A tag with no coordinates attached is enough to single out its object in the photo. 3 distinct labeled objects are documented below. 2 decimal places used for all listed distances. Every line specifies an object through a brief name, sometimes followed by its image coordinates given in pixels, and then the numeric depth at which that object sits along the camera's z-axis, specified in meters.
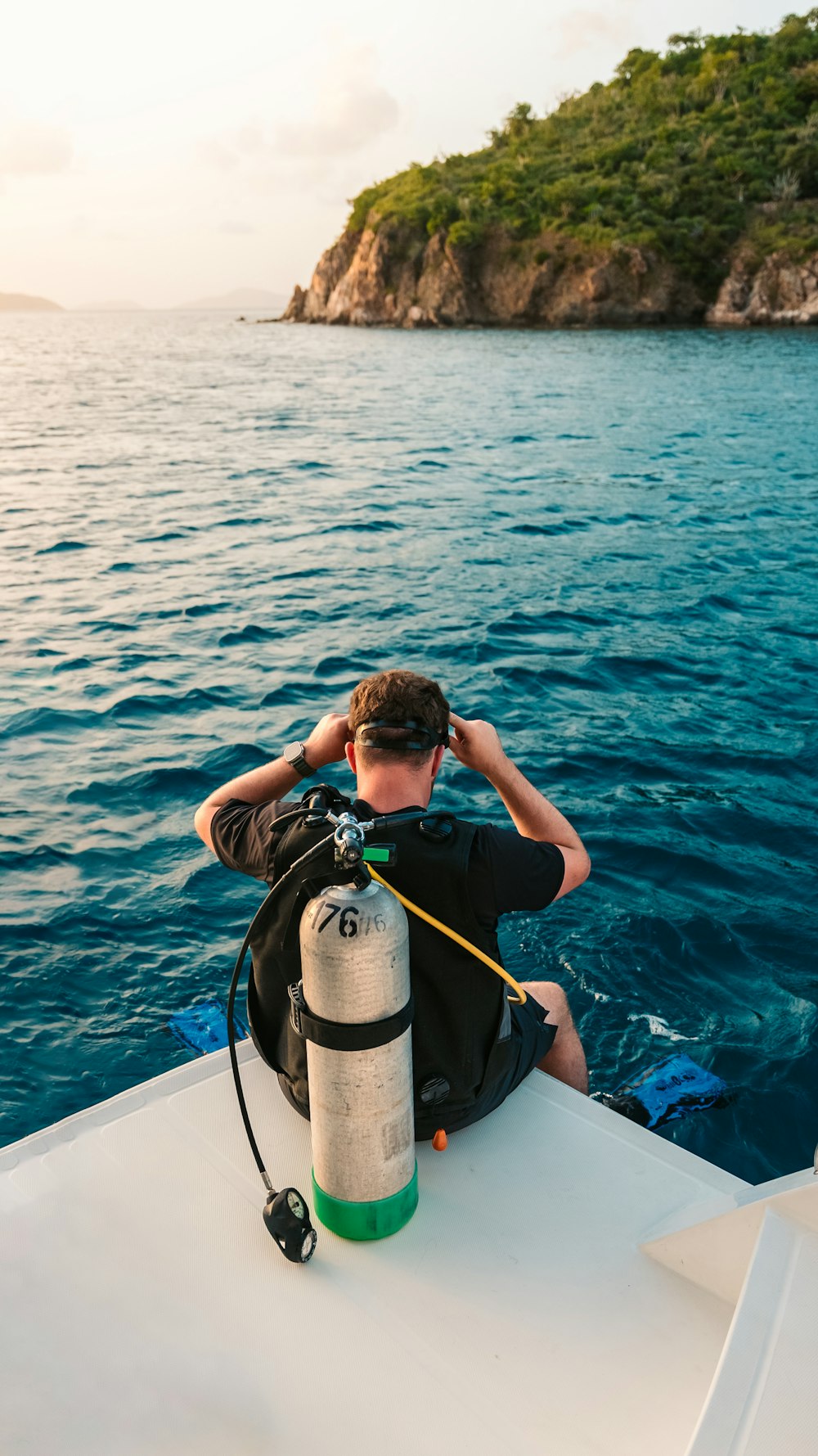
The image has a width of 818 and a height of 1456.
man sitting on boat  2.99
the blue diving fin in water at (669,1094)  4.55
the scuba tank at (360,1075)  2.61
